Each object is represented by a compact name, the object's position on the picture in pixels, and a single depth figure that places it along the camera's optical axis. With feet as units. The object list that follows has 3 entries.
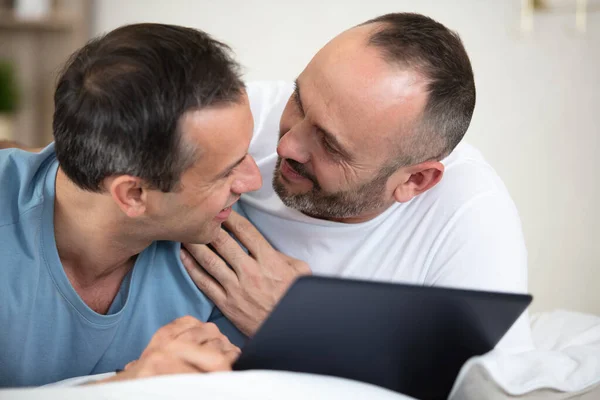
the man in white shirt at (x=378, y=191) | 4.83
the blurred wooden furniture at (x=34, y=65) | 10.85
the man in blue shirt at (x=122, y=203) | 3.67
